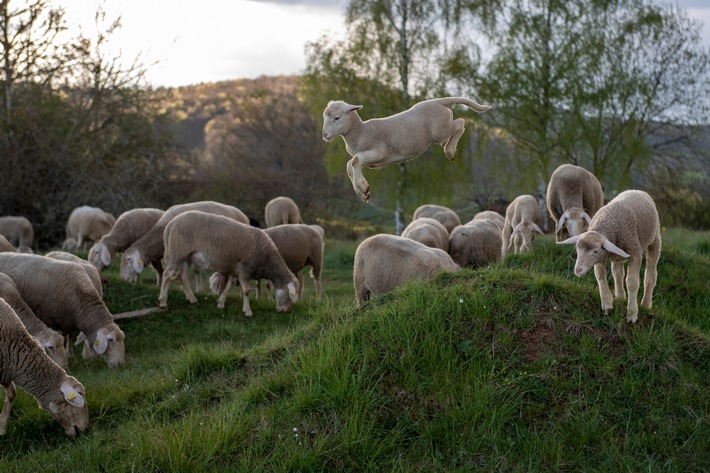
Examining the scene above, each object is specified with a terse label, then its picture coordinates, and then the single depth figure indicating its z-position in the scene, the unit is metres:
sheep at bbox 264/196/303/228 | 18.59
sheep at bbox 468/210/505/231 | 14.68
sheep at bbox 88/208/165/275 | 13.66
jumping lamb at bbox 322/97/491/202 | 5.29
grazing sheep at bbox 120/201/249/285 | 12.70
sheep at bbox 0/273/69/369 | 8.37
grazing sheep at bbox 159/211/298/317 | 11.59
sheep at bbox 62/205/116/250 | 18.56
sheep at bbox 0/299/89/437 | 6.59
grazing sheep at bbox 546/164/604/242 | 9.46
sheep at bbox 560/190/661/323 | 5.88
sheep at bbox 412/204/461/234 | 15.16
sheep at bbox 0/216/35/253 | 18.22
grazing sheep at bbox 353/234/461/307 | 8.54
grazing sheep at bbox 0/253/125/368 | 9.09
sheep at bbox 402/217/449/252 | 10.67
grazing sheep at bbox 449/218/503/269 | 11.56
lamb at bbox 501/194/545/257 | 11.23
